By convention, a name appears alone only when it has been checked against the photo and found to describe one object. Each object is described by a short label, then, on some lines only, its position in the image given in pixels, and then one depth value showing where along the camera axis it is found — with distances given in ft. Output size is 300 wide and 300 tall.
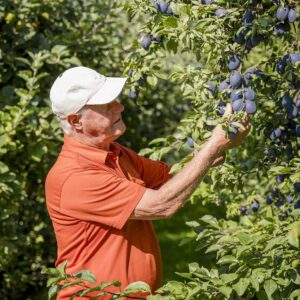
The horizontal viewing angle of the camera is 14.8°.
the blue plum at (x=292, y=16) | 12.83
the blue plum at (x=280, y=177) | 15.61
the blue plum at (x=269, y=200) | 17.98
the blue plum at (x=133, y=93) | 15.15
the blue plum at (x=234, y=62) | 12.90
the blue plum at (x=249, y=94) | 12.29
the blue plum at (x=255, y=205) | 17.30
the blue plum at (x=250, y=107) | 12.16
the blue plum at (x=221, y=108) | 13.20
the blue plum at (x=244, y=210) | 17.90
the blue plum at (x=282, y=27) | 13.65
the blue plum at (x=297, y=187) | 14.71
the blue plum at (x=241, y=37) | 13.45
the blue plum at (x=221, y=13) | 13.01
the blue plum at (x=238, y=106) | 12.22
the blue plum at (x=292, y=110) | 14.24
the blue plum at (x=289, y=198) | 16.57
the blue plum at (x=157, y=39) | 14.78
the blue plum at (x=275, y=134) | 15.18
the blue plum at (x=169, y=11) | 13.51
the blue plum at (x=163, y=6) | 13.50
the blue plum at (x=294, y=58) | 13.33
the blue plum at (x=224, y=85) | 13.17
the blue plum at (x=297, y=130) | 14.83
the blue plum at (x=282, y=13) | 12.89
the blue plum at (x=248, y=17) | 13.18
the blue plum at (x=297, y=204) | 15.11
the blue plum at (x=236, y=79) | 12.57
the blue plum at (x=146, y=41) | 14.75
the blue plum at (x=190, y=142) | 14.42
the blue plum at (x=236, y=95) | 12.36
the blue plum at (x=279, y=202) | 17.20
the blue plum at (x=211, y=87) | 13.75
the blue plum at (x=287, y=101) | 14.22
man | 12.81
